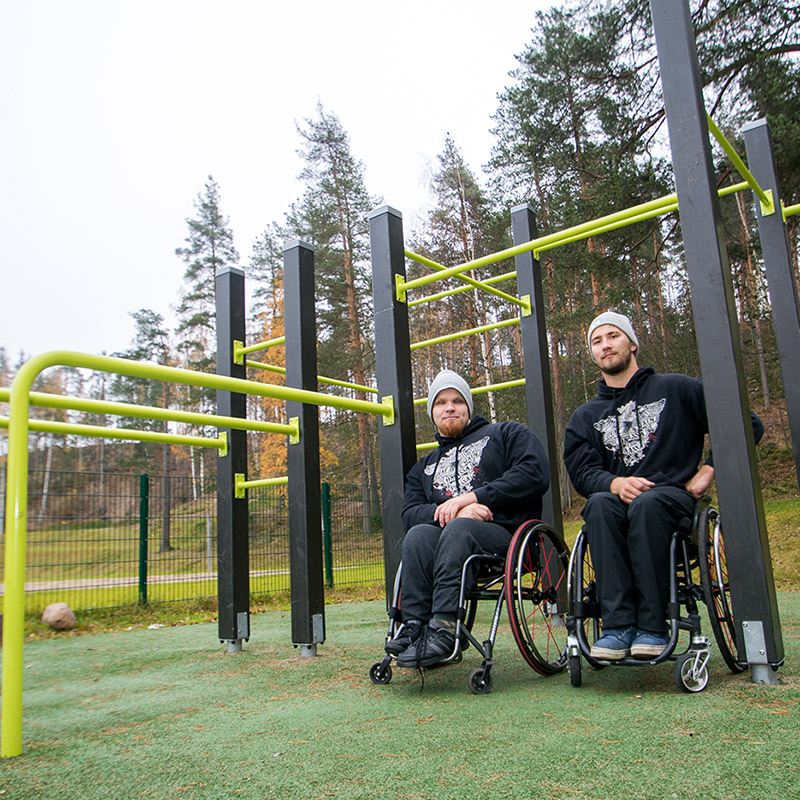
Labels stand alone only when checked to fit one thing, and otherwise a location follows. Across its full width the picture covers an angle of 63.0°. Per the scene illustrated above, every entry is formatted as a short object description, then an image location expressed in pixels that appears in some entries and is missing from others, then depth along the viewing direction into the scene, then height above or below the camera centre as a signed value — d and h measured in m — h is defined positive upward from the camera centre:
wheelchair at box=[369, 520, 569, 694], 1.87 -0.26
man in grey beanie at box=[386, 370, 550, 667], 1.91 +0.02
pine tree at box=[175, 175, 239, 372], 18.67 +7.57
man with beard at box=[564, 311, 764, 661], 1.79 +0.08
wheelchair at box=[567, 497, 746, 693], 1.70 -0.28
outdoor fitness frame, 1.75 +0.45
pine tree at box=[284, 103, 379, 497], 14.42 +6.23
